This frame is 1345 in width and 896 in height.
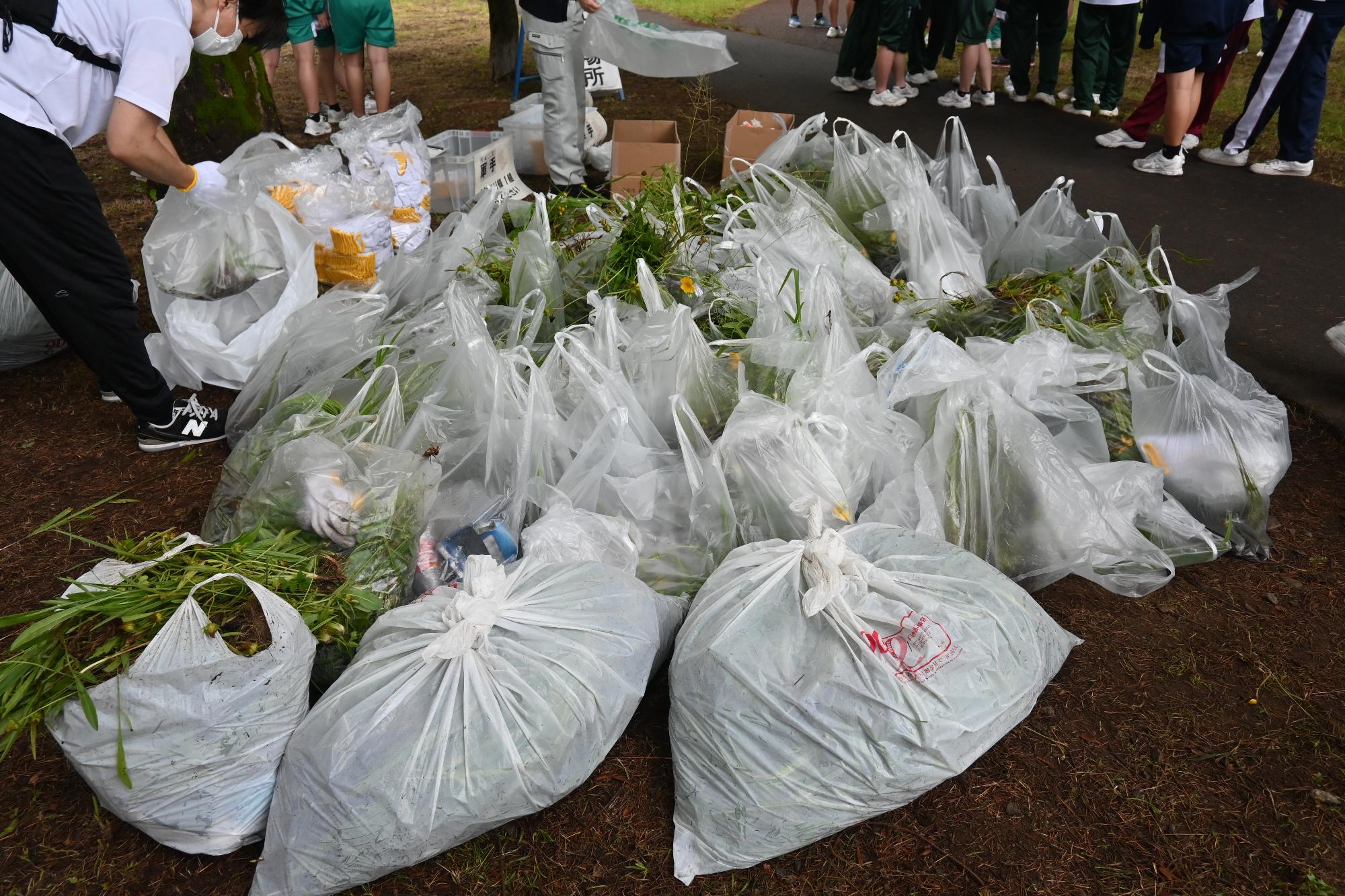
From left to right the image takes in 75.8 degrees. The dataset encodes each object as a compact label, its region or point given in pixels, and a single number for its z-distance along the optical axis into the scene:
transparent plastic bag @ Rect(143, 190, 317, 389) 2.84
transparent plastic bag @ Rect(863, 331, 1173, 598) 1.92
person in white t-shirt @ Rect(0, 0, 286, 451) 2.10
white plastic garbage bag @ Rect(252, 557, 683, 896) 1.41
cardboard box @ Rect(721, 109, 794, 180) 4.08
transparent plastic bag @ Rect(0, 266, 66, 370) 3.03
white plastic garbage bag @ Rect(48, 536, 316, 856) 1.39
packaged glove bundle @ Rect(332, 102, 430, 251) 3.54
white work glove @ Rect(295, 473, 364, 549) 1.83
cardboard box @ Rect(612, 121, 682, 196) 3.89
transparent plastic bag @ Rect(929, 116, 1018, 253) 3.38
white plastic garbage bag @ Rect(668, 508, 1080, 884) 1.49
